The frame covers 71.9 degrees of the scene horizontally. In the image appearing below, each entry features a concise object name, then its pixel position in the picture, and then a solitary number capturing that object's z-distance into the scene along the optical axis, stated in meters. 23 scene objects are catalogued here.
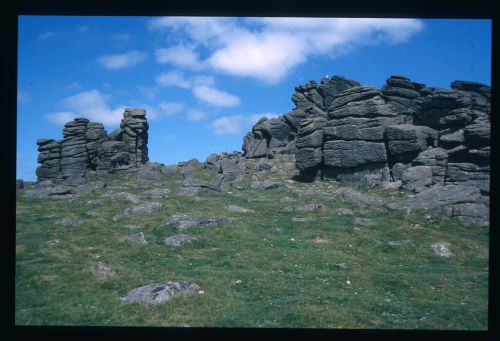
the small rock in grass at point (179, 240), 20.01
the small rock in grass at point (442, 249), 19.56
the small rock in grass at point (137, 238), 20.09
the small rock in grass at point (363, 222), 25.41
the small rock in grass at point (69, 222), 24.78
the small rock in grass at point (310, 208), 29.72
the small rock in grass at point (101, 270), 14.87
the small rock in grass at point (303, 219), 26.08
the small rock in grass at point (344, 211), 28.80
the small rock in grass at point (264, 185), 43.25
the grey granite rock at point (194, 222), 23.69
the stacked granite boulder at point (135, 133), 74.69
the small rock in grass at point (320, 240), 21.22
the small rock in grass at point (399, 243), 20.61
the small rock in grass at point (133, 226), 23.67
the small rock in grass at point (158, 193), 38.66
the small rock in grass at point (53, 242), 20.05
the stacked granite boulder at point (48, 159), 66.72
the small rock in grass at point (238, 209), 29.66
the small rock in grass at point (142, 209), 27.62
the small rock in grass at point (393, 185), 40.06
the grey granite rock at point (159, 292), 12.34
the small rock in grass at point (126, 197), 34.25
